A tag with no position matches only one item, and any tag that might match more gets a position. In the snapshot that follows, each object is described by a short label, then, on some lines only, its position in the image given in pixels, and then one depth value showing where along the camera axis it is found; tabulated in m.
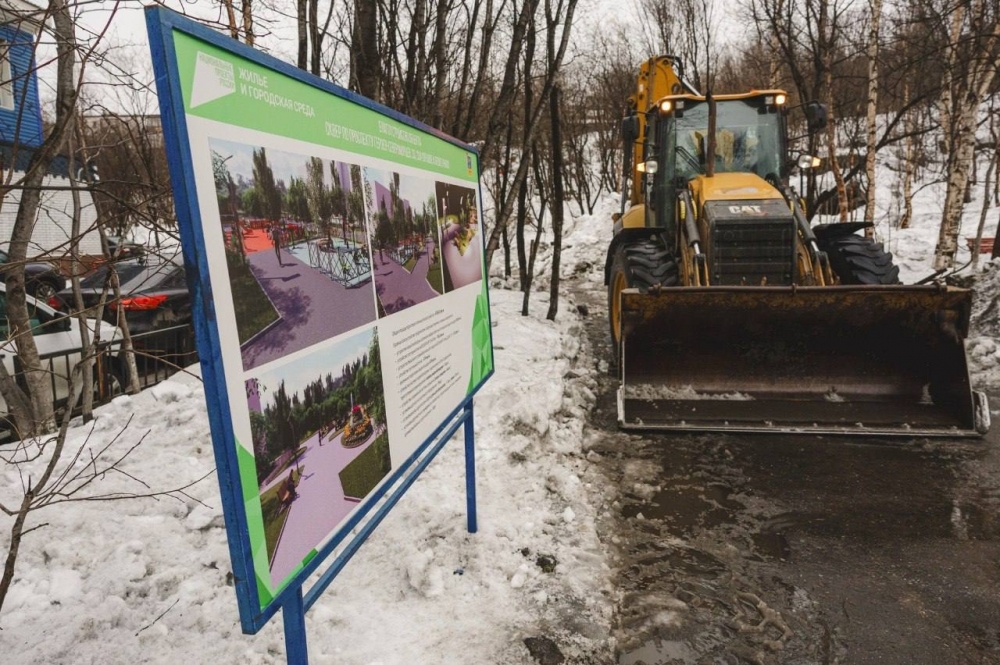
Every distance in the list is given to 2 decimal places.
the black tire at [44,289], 10.87
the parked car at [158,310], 7.13
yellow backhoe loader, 4.92
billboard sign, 1.33
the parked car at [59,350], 4.93
